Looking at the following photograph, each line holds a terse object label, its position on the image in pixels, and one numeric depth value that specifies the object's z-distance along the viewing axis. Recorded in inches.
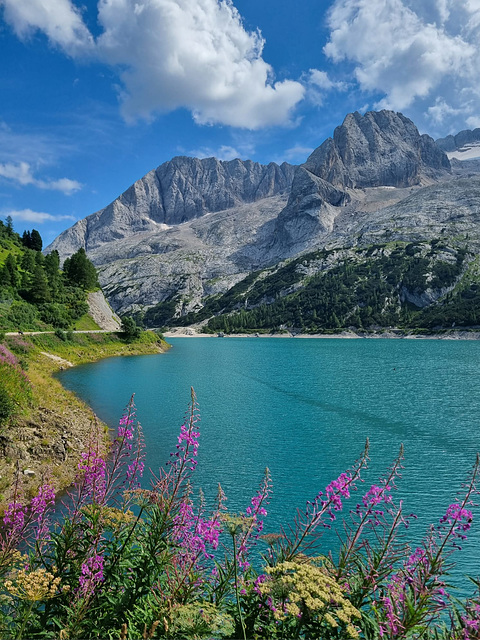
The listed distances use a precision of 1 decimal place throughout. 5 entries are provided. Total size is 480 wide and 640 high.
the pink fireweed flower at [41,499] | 310.8
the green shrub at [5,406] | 851.4
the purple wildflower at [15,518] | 295.7
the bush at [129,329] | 4165.8
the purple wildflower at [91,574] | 251.5
